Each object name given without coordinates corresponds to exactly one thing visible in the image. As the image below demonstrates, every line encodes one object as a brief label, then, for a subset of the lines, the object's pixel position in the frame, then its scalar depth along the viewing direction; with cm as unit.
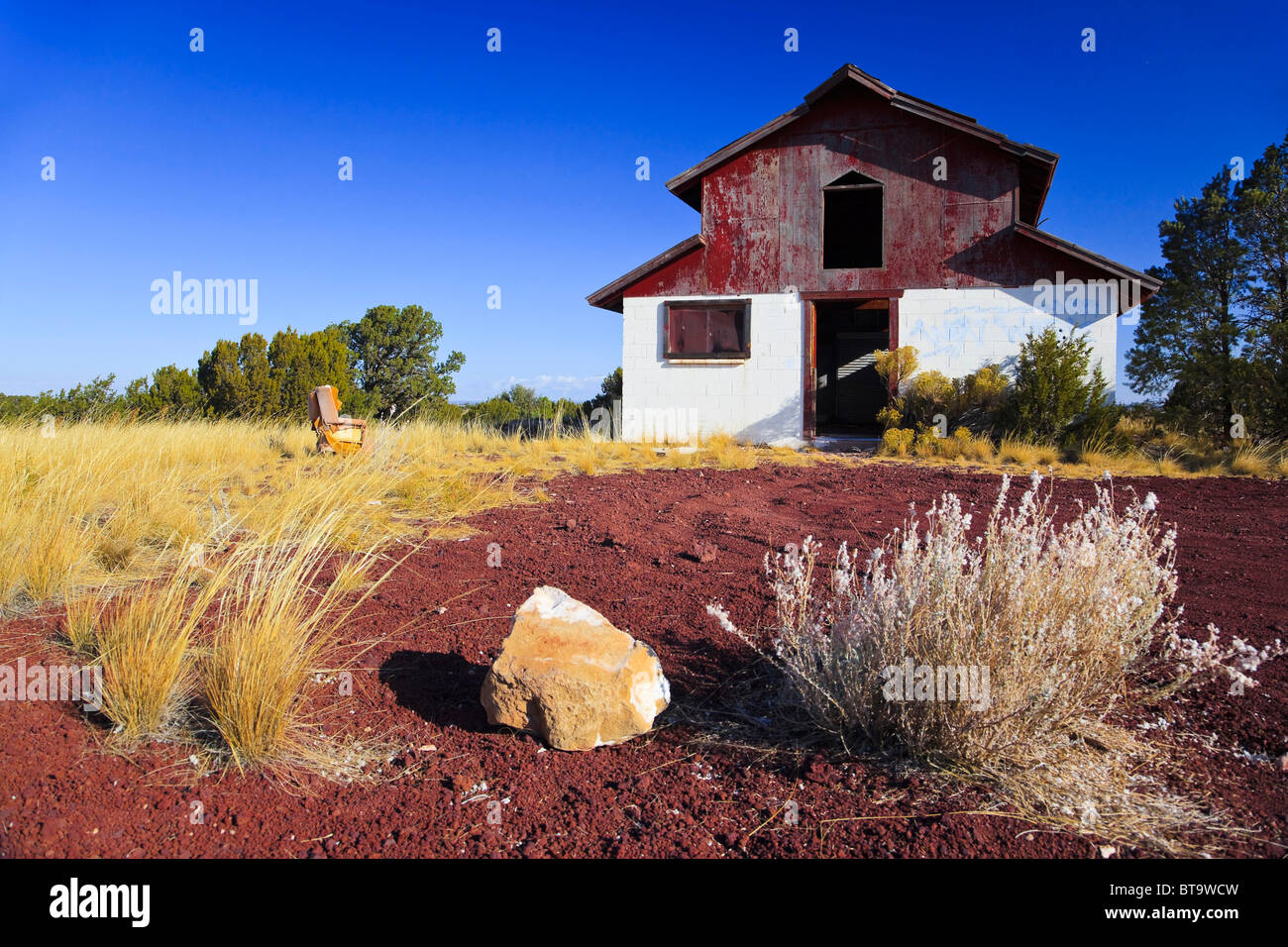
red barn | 1392
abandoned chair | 1108
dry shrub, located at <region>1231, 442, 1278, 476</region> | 1115
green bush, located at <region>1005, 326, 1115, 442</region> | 1314
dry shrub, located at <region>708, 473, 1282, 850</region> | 293
